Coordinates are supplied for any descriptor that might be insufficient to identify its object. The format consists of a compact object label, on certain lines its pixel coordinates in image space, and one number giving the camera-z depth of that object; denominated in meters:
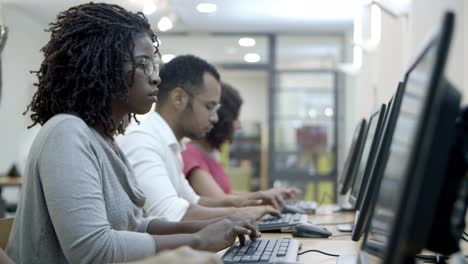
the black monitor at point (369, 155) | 1.47
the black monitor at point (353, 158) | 2.32
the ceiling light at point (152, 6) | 4.79
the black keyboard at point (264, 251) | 1.23
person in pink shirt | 2.52
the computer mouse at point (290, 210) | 2.51
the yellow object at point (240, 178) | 8.12
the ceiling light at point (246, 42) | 7.98
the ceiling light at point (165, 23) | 5.41
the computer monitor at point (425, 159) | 0.65
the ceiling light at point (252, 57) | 7.97
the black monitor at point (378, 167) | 1.11
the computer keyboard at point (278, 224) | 1.94
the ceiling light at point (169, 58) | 2.36
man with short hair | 1.92
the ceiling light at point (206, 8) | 6.43
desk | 1.41
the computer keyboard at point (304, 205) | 2.69
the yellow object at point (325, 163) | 7.80
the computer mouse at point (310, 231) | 1.80
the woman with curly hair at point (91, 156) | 1.15
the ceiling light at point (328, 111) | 7.83
